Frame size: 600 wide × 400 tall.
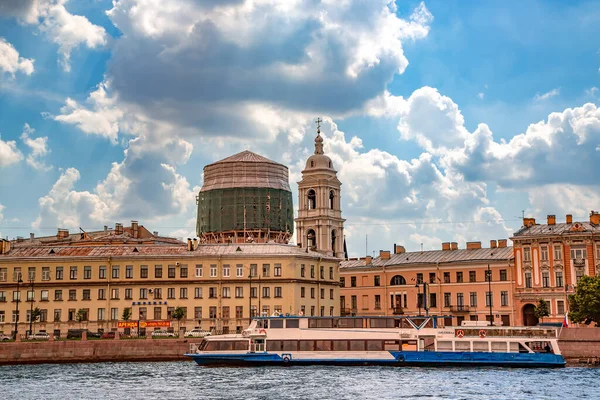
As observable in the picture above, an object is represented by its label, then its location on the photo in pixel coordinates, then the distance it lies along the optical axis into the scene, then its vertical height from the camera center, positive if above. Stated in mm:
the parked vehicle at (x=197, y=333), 86619 +1114
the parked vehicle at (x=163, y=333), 87144 +1124
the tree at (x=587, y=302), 89688 +3698
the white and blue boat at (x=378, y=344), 71812 -65
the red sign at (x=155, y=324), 92062 +2096
